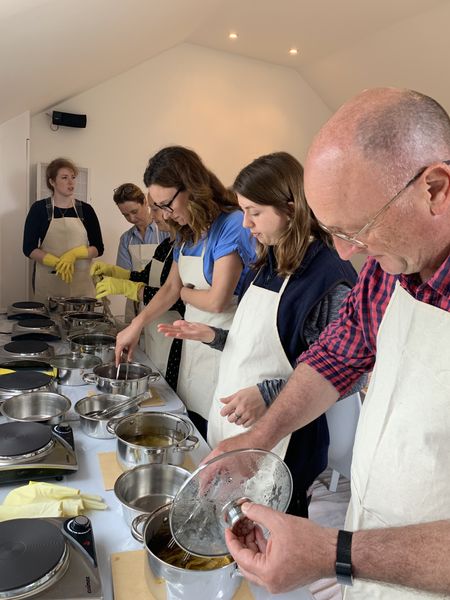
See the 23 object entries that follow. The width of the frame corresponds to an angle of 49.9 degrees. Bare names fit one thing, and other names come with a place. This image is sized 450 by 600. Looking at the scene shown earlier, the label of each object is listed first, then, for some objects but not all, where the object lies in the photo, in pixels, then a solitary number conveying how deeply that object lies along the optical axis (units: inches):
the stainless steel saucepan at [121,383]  57.1
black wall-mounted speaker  140.9
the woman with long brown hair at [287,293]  50.6
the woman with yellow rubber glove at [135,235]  120.9
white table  31.0
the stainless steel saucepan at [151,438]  40.9
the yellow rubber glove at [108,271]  108.3
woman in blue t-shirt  65.9
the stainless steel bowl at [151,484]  38.1
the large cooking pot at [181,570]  26.4
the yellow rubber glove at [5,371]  62.0
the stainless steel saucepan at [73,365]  63.3
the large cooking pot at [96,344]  70.6
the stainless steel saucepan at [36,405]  51.6
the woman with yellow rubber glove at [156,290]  81.4
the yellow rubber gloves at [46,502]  34.8
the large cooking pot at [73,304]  102.2
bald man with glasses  23.3
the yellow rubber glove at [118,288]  91.6
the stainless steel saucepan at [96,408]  48.8
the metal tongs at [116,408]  49.4
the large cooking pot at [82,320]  89.4
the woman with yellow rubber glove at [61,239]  121.0
